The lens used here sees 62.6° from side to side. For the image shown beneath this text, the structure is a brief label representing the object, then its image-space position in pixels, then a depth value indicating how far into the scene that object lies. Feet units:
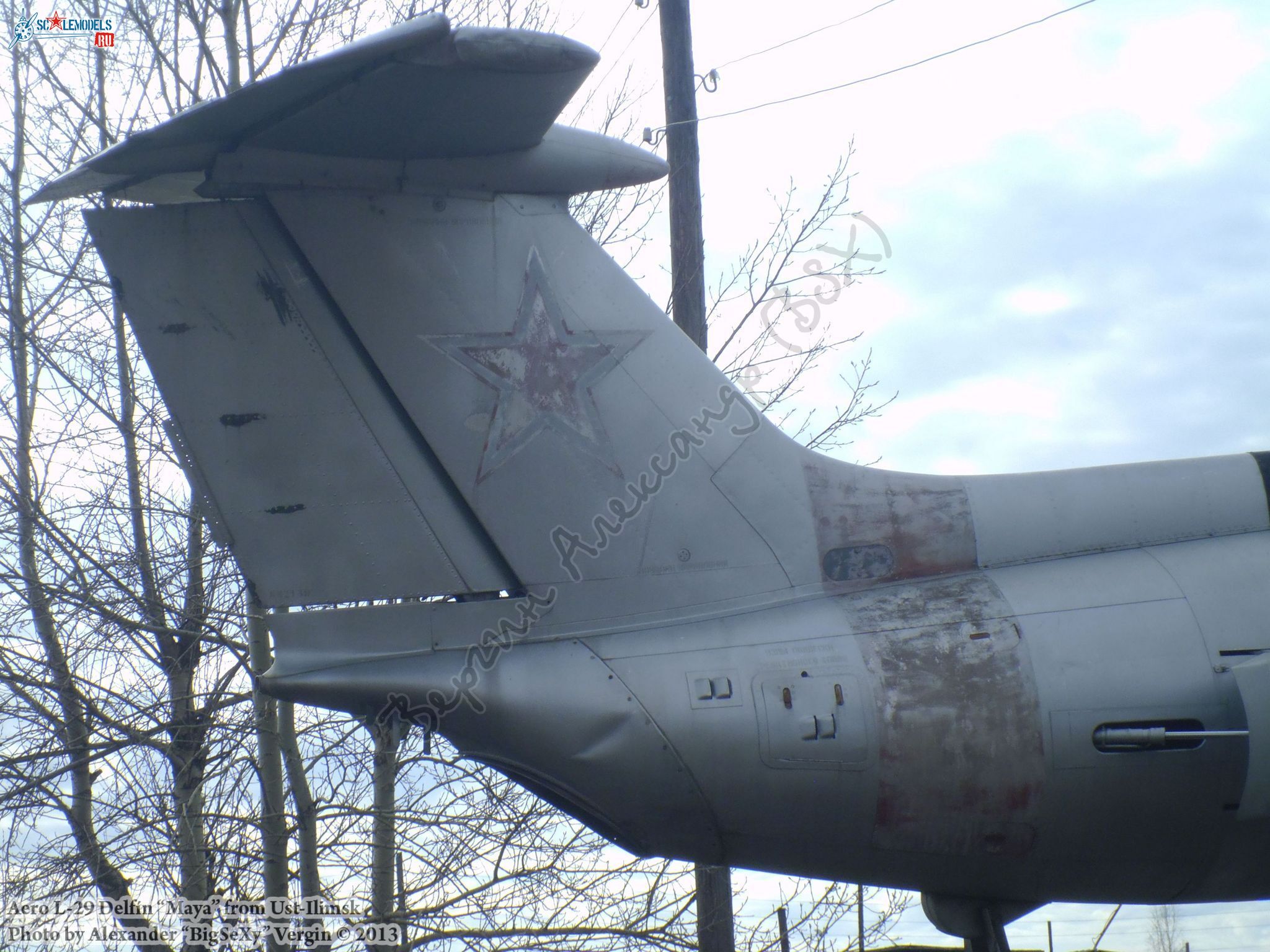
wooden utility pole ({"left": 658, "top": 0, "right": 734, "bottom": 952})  24.82
